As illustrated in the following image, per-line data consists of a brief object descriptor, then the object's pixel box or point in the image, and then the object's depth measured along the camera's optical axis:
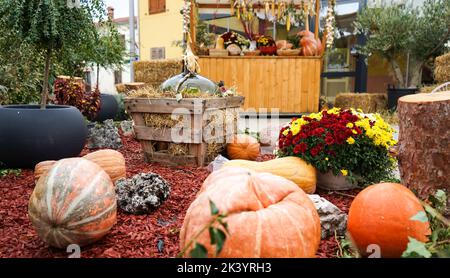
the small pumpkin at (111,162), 2.99
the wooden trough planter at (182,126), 3.77
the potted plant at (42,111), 3.43
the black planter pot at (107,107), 7.24
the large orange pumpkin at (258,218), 1.44
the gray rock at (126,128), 6.11
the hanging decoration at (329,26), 7.66
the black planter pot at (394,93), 8.98
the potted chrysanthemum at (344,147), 3.03
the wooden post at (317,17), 8.34
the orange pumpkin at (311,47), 8.27
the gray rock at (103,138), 4.86
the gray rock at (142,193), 2.50
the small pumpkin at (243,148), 4.17
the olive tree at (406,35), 9.23
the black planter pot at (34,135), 3.44
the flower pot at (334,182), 3.12
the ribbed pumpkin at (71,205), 1.86
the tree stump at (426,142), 2.28
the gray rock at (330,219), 2.20
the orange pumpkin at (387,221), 1.83
